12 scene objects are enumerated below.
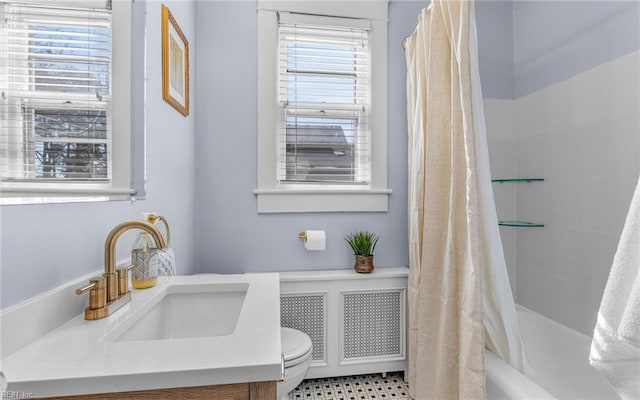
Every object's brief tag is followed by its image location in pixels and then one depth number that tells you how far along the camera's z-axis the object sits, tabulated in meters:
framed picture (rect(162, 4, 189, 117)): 1.29
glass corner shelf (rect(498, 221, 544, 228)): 1.86
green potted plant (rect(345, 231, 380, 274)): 1.81
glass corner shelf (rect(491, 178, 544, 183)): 1.86
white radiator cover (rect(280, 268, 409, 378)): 1.73
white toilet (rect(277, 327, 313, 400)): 1.26
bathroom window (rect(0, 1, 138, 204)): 0.58
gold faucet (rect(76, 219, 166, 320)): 0.70
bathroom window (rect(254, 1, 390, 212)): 1.86
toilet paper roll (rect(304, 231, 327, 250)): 1.79
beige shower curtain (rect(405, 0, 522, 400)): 1.16
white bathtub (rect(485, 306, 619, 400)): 1.08
